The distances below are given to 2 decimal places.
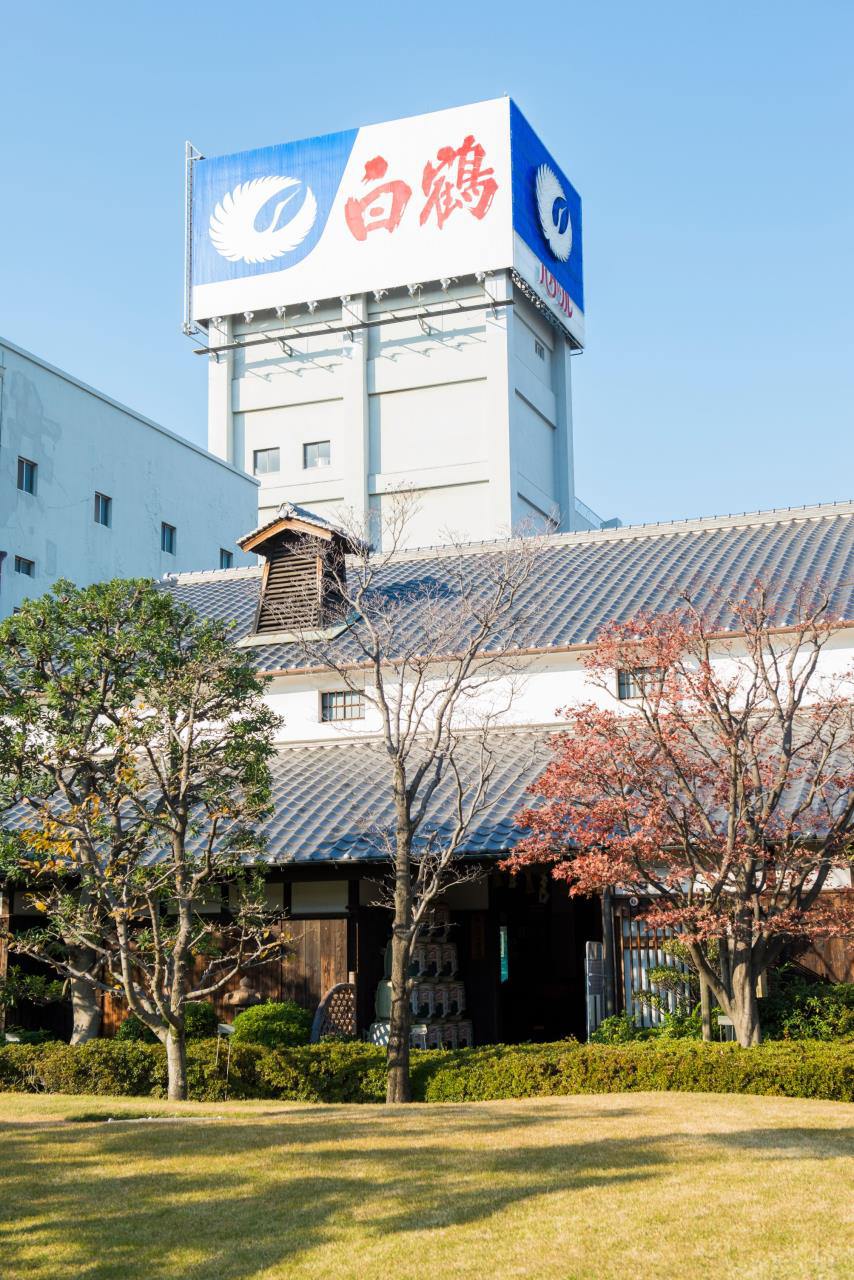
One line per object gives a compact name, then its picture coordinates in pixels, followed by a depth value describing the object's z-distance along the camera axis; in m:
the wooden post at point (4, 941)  19.98
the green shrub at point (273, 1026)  18.09
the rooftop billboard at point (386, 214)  57.83
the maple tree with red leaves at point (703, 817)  15.56
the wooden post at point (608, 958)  18.14
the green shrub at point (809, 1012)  16.23
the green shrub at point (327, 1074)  15.94
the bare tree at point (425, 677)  15.77
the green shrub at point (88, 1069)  16.78
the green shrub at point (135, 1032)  18.53
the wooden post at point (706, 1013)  16.53
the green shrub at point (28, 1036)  19.81
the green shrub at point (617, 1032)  17.23
